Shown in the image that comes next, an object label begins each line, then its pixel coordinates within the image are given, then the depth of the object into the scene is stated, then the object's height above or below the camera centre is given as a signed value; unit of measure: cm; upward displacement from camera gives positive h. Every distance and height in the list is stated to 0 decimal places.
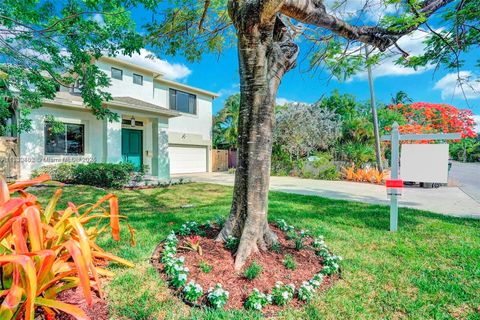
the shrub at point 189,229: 384 -109
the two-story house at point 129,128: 1080 +139
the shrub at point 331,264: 296 -125
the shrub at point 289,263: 295 -120
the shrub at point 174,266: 267 -115
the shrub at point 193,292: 236 -122
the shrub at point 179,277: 253 -118
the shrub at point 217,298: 227 -123
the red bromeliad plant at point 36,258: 148 -66
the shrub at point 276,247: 333 -116
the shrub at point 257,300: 227 -126
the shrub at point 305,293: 247 -127
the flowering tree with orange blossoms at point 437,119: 1279 +209
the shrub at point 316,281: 264 -126
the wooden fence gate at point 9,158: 974 -11
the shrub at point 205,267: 278 -119
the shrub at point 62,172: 1022 -64
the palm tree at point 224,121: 2403 +338
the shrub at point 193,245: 322 -110
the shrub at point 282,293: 237 -125
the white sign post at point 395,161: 455 -4
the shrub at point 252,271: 266 -118
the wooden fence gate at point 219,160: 2088 -25
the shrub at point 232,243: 329 -109
